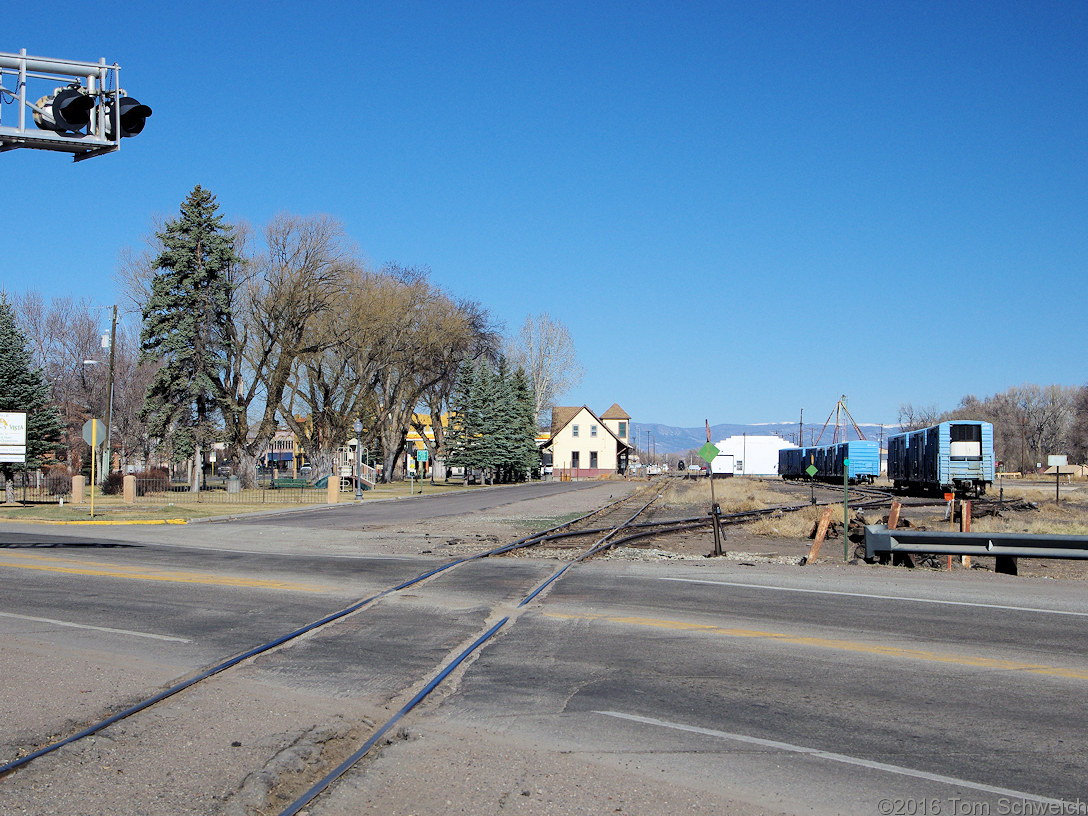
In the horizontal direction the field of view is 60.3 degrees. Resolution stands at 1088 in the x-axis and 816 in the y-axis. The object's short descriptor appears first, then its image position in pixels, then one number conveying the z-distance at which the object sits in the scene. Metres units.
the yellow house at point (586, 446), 127.56
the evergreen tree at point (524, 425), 86.19
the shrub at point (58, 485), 45.64
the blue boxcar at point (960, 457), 49.19
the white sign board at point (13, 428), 35.62
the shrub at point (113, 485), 49.19
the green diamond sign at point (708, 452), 21.55
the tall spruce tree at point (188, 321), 52.72
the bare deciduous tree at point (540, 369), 98.88
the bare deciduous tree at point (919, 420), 163.35
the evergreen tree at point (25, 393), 42.03
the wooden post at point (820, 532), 17.73
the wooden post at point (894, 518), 19.66
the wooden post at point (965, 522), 18.28
